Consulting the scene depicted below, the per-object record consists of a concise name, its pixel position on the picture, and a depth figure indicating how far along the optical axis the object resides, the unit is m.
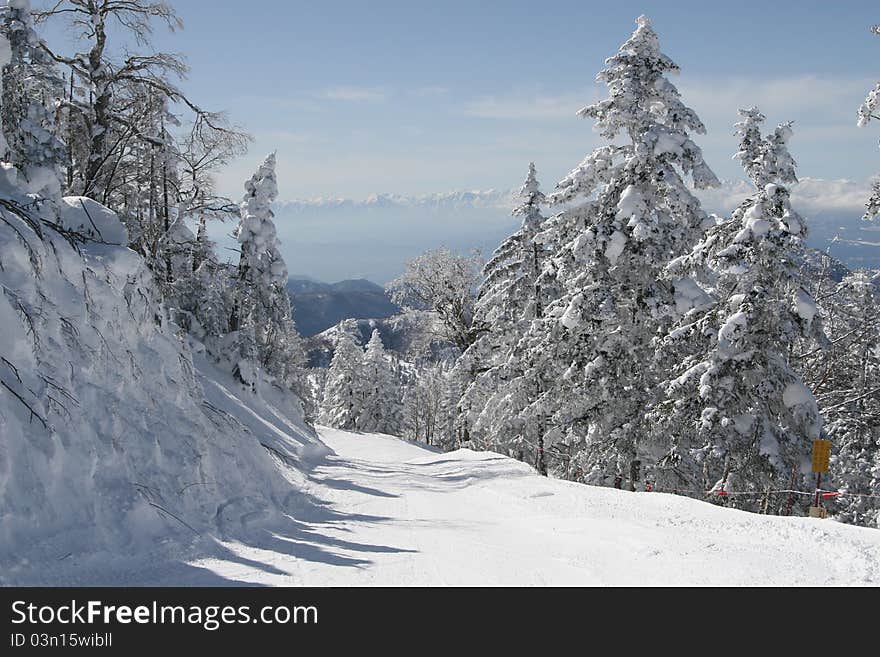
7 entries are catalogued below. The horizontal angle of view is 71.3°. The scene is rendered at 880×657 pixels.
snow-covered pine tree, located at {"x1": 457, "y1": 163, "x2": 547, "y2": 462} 22.56
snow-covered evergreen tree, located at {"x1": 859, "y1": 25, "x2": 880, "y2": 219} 12.17
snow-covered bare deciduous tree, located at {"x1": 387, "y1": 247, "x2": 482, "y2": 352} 28.39
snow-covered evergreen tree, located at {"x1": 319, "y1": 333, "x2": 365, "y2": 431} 47.03
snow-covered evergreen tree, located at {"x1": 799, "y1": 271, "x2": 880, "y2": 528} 16.94
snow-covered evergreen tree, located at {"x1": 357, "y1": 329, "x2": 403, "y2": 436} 47.56
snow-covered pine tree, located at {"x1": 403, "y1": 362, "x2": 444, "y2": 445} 68.25
